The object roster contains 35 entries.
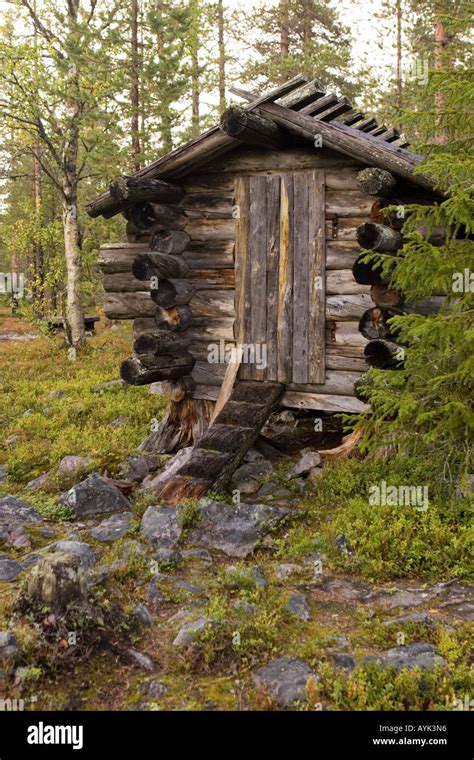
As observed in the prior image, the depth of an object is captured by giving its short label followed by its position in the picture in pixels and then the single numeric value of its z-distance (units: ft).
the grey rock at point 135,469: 30.58
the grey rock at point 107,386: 44.62
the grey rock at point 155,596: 18.65
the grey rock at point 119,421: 37.93
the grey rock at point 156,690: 14.25
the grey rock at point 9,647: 14.46
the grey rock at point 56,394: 44.06
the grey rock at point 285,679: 14.02
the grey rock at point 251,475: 28.19
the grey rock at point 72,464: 30.42
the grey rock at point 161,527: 23.11
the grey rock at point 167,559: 21.11
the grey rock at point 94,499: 26.78
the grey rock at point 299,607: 17.72
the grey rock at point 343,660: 15.10
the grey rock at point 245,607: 17.52
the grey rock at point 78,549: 20.49
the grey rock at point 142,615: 17.10
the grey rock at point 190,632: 16.02
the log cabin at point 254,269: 27.20
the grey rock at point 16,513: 25.45
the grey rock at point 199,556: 21.89
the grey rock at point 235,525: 22.86
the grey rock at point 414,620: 16.75
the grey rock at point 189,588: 19.35
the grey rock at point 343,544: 21.30
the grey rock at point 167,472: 28.73
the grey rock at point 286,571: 20.33
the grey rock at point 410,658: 14.84
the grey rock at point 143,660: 15.26
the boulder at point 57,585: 15.70
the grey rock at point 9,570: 20.03
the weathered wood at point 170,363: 32.22
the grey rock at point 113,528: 24.14
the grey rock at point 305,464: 28.63
